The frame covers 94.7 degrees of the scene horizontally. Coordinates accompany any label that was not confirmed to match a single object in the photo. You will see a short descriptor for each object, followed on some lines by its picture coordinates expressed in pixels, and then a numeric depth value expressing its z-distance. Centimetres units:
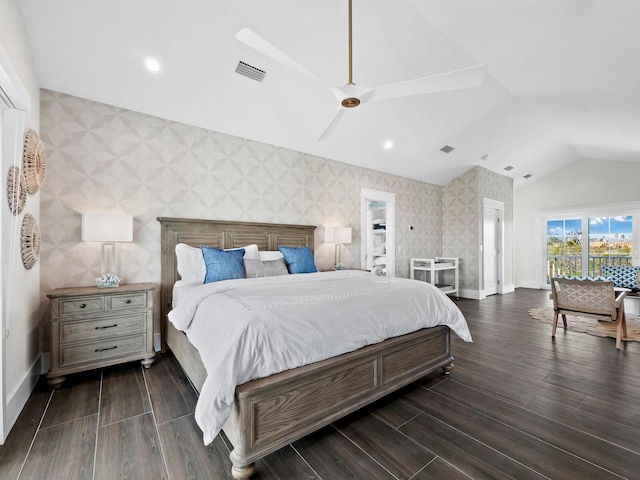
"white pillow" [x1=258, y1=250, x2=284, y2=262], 363
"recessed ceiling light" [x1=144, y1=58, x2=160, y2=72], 275
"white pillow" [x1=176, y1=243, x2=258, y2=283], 312
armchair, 327
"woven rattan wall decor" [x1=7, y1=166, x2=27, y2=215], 190
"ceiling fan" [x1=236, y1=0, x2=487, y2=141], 202
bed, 150
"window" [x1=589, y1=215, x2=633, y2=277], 637
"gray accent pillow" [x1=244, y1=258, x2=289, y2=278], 320
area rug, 379
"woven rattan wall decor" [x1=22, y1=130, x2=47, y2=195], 221
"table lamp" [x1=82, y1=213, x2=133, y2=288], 271
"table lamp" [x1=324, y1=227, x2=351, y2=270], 456
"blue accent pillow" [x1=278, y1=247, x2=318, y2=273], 365
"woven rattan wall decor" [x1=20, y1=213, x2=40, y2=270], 224
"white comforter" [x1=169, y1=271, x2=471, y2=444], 150
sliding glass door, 643
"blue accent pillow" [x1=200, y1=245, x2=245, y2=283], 297
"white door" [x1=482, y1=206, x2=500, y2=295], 661
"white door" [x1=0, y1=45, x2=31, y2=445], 172
